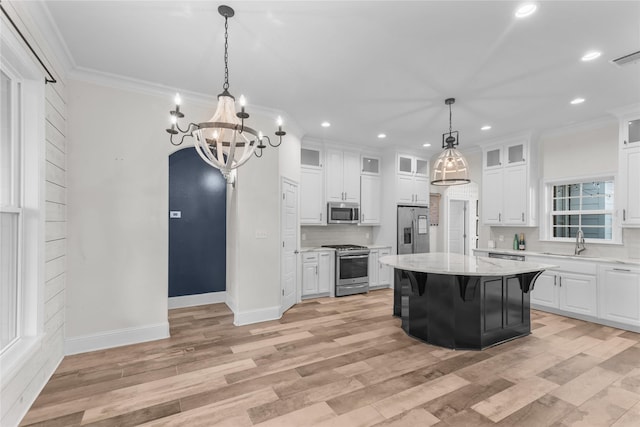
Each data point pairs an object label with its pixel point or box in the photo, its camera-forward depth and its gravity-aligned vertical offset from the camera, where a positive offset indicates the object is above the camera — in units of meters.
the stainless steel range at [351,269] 5.41 -0.98
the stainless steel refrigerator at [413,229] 6.04 -0.28
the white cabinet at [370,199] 6.11 +0.34
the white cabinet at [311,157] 5.48 +1.06
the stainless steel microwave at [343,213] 5.66 +0.05
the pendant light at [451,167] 3.53 +0.58
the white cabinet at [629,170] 3.91 +0.61
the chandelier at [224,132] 2.03 +0.60
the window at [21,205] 2.03 +0.07
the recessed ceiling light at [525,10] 2.12 +1.47
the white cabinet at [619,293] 3.71 -0.96
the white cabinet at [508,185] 5.08 +0.55
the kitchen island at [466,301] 3.17 -0.94
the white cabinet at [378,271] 5.88 -1.09
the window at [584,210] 4.52 +0.11
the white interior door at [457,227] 7.11 -0.26
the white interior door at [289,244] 4.39 -0.45
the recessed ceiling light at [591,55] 2.72 +1.47
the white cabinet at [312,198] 5.43 +0.32
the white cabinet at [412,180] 6.11 +0.75
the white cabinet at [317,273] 5.18 -1.00
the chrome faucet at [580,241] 4.59 -0.37
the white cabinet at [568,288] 4.06 -1.01
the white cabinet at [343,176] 5.72 +0.76
